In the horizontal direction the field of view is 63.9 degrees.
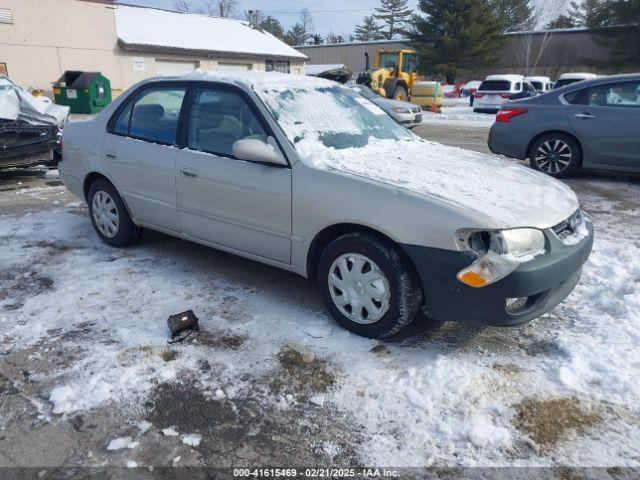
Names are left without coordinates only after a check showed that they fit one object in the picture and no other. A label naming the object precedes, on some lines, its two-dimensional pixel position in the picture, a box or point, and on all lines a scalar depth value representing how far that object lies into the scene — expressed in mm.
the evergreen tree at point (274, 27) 78000
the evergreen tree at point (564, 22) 48519
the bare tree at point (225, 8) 58031
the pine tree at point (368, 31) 77812
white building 21172
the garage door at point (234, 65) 28711
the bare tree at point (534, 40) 41344
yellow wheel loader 22625
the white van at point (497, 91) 22922
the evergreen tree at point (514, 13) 46750
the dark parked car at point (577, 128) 6949
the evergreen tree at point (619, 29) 36094
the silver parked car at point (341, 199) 2822
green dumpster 20750
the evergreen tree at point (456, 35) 40188
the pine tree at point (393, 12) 75750
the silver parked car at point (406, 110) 14930
